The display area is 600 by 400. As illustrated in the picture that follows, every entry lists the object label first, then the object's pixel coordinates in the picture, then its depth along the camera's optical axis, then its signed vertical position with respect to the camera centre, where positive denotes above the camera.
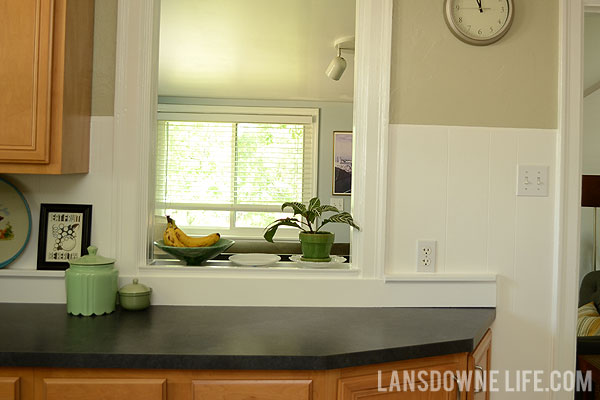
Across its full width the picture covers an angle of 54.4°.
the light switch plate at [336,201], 6.02 +0.10
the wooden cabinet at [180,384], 1.51 -0.46
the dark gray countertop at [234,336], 1.50 -0.37
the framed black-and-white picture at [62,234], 2.06 -0.10
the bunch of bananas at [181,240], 2.21 -0.12
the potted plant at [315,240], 2.22 -0.11
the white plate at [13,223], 2.06 -0.07
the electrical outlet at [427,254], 2.14 -0.15
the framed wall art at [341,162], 6.02 +0.50
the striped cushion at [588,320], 3.21 -0.59
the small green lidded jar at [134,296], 1.95 -0.30
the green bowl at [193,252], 2.15 -0.17
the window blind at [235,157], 6.06 +0.53
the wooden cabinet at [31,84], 1.77 +0.36
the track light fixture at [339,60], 4.26 +1.10
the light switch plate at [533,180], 2.16 +0.13
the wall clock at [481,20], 2.12 +0.71
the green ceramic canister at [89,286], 1.88 -0.26
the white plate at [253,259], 2.17 -0.19
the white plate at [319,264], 2.16 -0.20
